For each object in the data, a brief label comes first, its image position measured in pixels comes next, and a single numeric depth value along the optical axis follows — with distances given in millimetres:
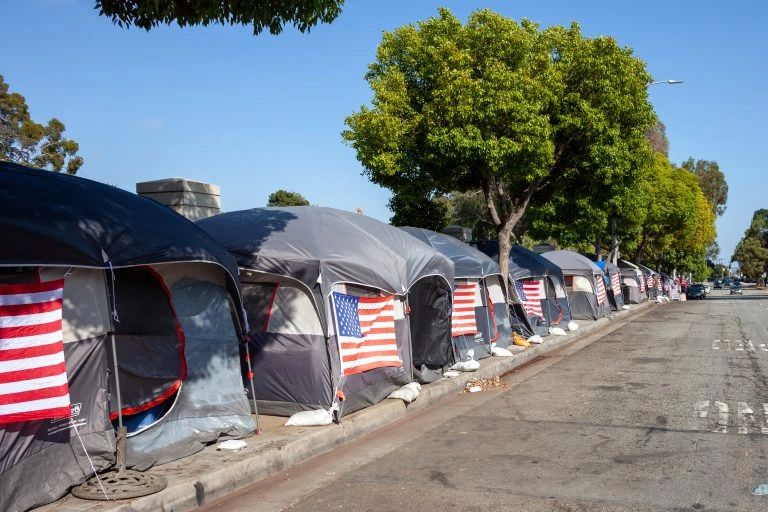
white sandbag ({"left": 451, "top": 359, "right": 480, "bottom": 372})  13750
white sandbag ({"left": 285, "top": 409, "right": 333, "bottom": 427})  8938
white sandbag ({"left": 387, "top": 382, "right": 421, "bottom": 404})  10773
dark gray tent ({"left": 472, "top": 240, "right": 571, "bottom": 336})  20641
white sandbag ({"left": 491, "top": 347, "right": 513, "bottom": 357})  16219
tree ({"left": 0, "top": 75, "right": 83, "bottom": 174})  30297
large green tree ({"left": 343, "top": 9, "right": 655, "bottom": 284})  17750
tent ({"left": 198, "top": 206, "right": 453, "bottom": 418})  9695
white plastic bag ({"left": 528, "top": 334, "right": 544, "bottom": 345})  19062
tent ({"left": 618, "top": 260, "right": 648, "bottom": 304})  44094
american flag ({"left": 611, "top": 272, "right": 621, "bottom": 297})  35347
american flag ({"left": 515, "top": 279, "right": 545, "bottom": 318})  21781
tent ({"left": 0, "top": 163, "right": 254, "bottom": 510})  5952
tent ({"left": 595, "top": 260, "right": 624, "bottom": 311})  34625
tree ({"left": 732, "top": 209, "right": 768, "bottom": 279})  108500
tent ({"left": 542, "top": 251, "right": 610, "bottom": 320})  27922
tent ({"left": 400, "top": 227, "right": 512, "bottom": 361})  15438
